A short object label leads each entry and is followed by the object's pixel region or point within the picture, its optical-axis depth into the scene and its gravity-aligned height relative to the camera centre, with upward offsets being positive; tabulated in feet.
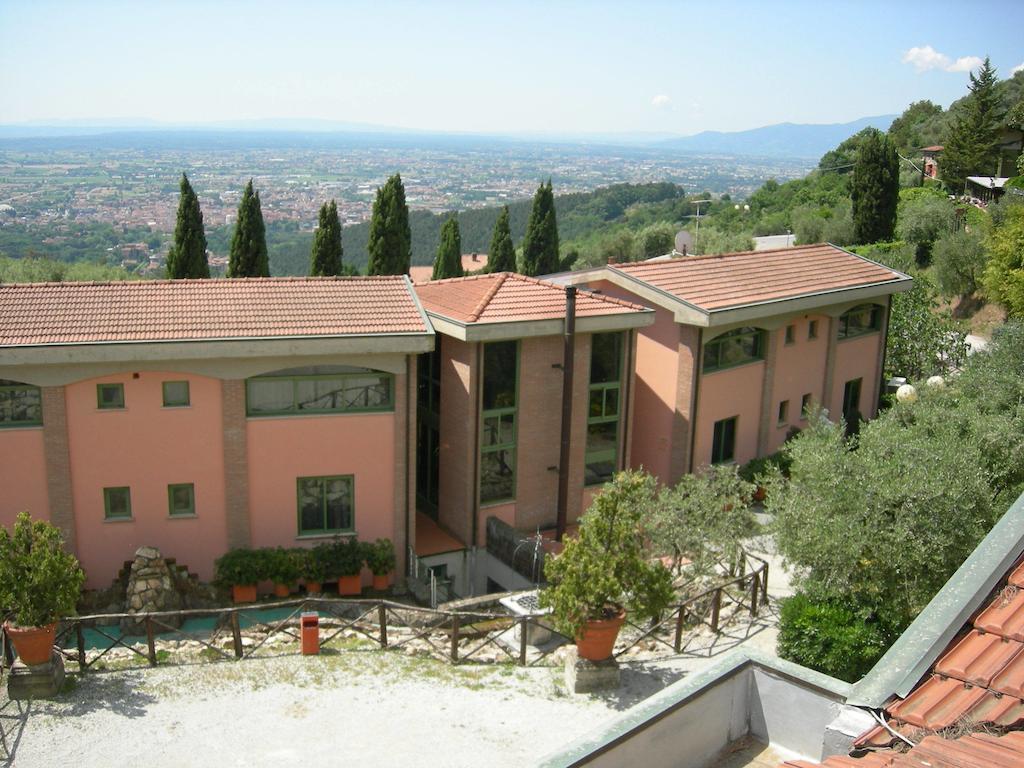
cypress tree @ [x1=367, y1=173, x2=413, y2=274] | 138.00 -11.58
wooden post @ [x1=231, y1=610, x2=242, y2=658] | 51.60 -25.85
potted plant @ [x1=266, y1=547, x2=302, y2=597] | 66.90 -28.48
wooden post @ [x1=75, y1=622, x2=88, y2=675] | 49.63 -25.61
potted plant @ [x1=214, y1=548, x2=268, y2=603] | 65.98 -28.36
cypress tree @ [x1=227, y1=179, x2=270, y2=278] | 125.80 -12.51
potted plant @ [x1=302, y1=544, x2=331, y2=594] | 67.67 -28.57
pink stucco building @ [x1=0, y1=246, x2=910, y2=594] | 63.46 -18.21
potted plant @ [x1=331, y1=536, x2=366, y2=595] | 68.13 -28.56
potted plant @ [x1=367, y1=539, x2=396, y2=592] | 69.41 -28.86
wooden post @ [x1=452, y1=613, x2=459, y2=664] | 52.57 -25.83
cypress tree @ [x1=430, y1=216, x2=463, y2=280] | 154.10 -16.17
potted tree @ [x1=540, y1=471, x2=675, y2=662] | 46.42 -19.95
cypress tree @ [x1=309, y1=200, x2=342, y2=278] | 130.41 -13.08
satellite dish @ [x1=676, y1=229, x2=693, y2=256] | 116.37 -10.14
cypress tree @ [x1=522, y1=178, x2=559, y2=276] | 169.37 -14.65
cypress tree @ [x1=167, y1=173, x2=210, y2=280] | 122.72 -12.14
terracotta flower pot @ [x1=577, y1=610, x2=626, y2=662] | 47.67 -23.51
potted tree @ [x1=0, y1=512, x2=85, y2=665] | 46.16 -21.01
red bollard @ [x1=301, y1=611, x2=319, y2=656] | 53.52 -26.23
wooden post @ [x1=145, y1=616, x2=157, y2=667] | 51.02 -25.68
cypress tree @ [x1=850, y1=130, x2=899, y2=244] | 189.88 -5.66
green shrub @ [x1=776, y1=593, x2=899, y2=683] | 49.34 -23.99
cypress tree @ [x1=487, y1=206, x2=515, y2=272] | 162.20 -16.50
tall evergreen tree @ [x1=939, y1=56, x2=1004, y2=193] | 213.46 +5.69
